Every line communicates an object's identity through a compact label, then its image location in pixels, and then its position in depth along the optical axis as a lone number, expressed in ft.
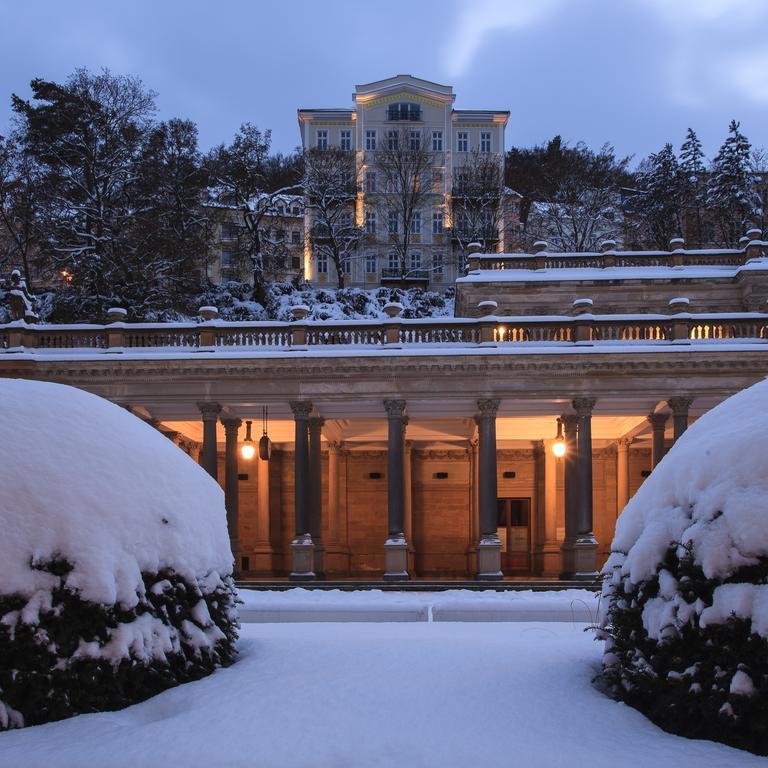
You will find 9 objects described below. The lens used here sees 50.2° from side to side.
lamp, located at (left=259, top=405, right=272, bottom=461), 74.97
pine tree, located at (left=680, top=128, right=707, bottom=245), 174.09
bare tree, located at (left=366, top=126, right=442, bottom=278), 199.62
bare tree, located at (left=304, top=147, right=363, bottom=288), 190.80
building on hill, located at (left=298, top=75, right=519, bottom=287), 197.88
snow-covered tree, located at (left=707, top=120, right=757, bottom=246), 165.37
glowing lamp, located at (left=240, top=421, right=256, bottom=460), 73.05
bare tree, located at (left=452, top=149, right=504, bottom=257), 194.18
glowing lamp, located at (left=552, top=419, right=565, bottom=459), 72.85
